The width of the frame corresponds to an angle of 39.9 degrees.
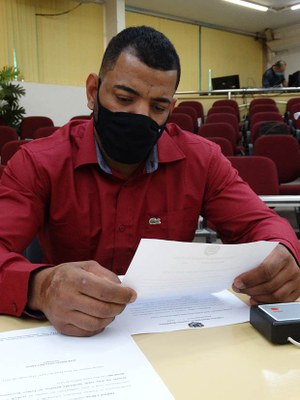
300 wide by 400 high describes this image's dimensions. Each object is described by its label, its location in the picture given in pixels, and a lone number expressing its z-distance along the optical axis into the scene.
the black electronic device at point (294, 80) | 8.61
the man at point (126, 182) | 1.07
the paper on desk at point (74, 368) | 0.56
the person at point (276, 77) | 9.00
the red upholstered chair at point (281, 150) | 3.84
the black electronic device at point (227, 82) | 8.98
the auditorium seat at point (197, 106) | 7.21
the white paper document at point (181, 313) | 0.79
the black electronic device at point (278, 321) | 0.72
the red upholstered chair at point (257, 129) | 4.75
